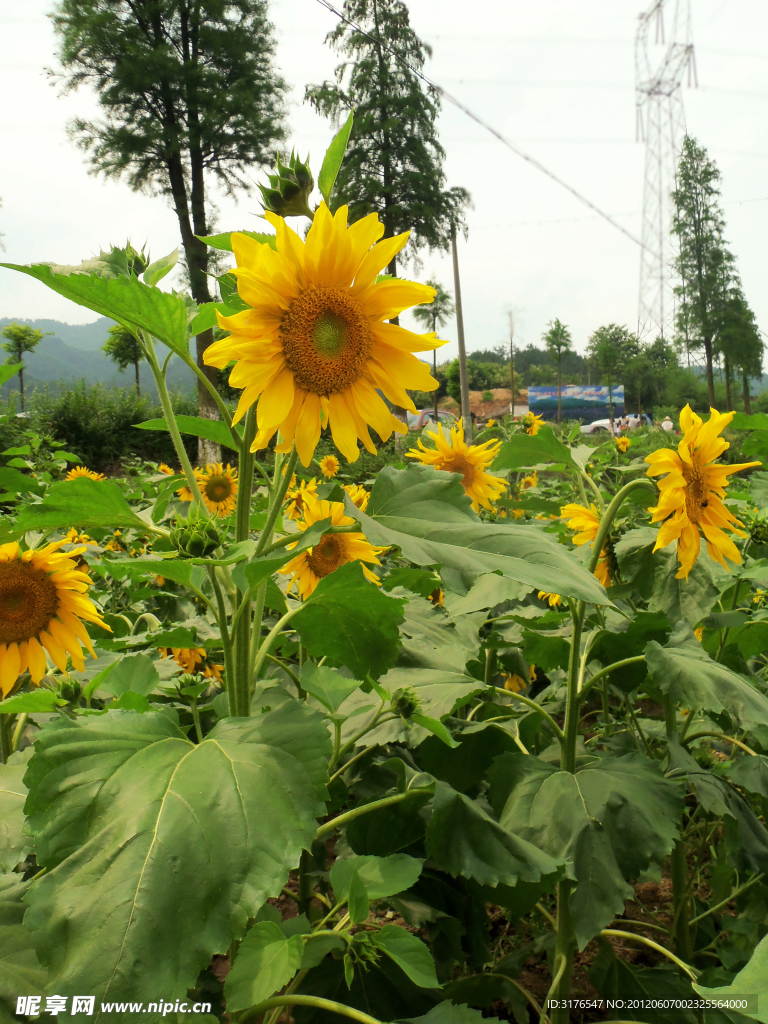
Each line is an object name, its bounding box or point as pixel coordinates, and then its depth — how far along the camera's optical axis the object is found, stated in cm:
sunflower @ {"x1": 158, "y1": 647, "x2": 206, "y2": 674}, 196
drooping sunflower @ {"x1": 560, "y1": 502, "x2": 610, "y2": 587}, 161
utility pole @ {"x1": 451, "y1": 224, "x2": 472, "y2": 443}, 1449
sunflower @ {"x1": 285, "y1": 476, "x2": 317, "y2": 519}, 181
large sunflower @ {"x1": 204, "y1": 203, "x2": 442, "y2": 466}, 89
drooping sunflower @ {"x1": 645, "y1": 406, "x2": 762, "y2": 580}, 131
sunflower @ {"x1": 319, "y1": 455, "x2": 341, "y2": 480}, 421
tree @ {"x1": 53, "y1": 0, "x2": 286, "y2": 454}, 1728
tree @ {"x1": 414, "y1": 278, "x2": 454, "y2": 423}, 2494
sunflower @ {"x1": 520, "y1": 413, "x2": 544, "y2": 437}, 490
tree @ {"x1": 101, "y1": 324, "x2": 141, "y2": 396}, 2327
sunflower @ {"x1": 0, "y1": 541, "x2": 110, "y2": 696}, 133
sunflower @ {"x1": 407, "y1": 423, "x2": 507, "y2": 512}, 236
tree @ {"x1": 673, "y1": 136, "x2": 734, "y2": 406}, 3191
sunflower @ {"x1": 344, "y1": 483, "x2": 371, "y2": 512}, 200
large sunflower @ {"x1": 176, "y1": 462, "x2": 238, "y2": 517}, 287
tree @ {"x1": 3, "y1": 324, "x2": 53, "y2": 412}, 2000
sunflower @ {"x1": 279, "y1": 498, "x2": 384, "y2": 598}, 151
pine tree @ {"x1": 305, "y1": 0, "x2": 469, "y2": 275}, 2012
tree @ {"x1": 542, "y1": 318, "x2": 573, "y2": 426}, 2905
